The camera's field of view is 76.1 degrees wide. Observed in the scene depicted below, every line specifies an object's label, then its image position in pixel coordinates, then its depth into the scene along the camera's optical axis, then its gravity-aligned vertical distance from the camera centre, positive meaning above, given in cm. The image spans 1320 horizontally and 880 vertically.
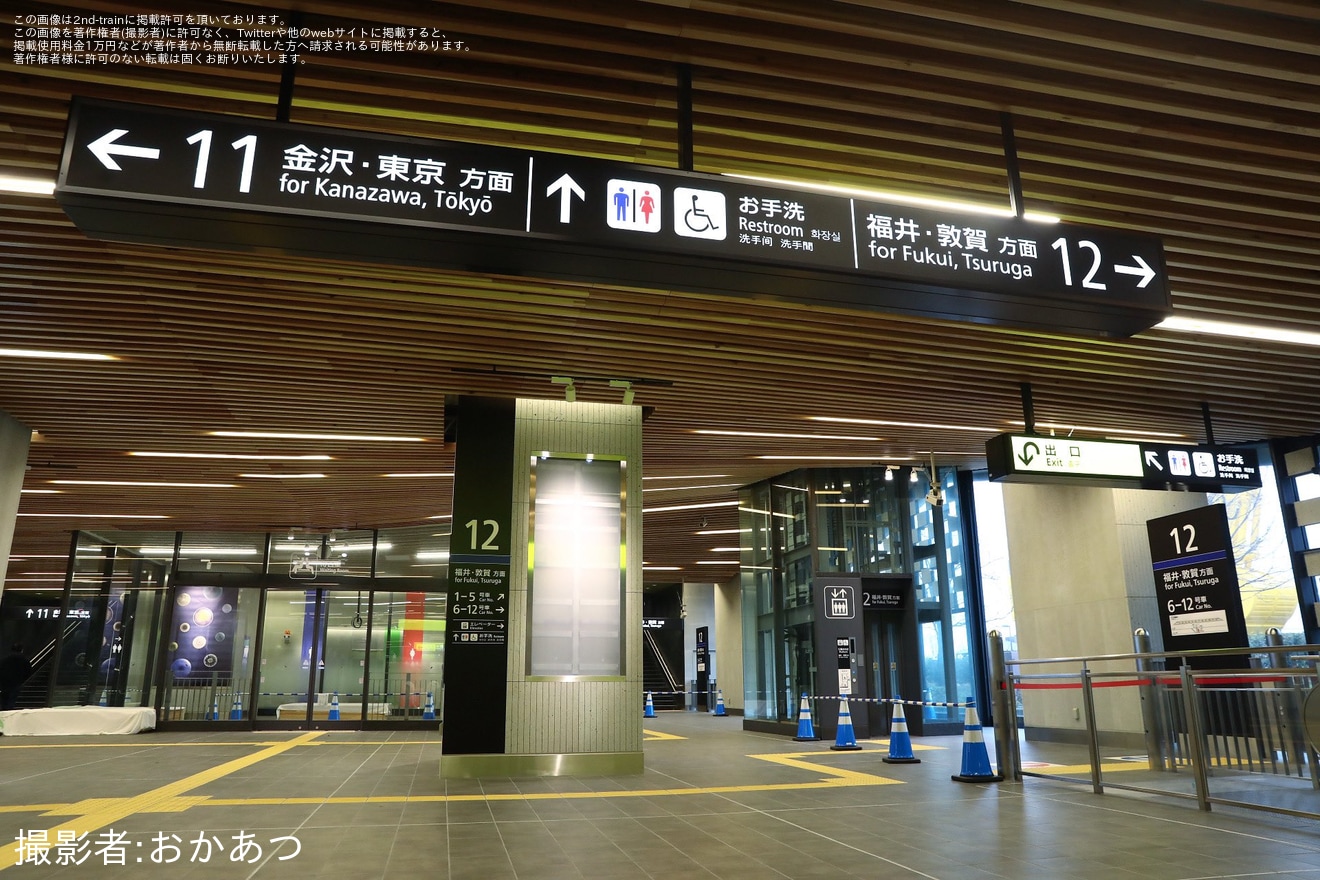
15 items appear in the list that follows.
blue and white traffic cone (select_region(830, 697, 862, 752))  1082 -117
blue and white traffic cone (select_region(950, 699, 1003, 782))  763 -101
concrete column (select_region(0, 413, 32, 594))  853 +181
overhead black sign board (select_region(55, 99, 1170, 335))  303 +162
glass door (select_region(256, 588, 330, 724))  1578 -14
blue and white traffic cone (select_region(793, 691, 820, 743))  1227 -118
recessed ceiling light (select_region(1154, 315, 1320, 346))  666 +243
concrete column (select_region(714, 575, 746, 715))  2269 +6
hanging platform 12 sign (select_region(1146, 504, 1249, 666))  793 +57
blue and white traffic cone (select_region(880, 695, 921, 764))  913 -107
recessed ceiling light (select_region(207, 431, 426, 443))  955 +237
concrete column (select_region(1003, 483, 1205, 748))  1092 +83
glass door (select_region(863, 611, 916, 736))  1363 -15
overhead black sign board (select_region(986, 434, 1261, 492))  762 +161
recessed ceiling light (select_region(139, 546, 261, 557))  1636 +183
